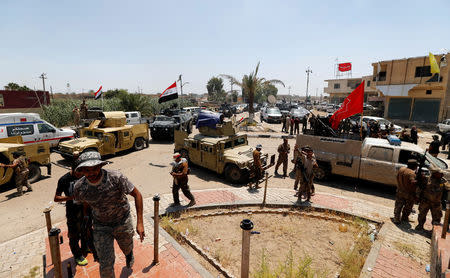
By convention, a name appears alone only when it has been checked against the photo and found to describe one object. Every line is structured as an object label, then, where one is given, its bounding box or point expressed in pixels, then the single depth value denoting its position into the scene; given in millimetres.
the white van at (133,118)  20316
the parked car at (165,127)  15797
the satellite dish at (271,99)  26625
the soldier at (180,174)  5973
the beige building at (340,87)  52500
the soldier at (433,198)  5016
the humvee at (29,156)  7281
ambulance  10234
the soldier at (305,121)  17070
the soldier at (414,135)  11773
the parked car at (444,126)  17262
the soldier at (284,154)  8961
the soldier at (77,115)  14566
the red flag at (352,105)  7361
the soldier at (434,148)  8984
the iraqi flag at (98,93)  19534
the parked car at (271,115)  25219
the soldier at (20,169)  6984
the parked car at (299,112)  25031
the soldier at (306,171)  6492
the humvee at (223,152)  8211
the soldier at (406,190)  5270
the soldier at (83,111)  13348
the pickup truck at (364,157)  7188
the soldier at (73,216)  3652
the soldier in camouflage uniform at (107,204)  2846
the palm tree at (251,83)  22603
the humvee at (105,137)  10199
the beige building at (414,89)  24598
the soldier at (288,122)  19311
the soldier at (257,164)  7558
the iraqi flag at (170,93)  12896
